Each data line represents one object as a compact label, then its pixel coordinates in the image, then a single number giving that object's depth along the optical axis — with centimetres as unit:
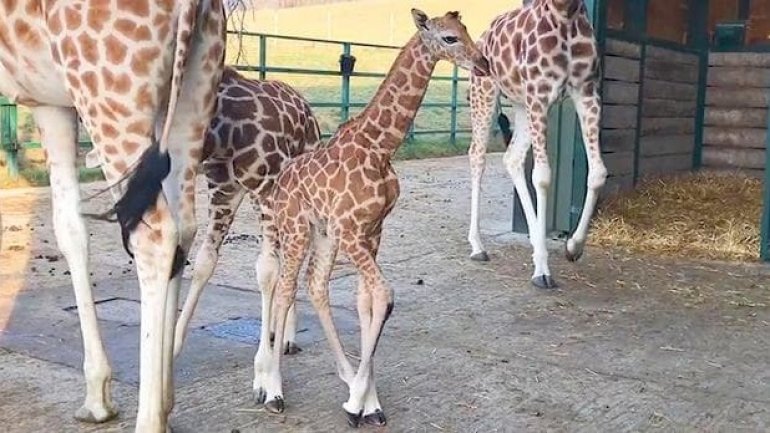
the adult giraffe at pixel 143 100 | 279
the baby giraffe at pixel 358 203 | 311
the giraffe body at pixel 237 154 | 349
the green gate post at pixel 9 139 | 948
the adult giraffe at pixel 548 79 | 550
